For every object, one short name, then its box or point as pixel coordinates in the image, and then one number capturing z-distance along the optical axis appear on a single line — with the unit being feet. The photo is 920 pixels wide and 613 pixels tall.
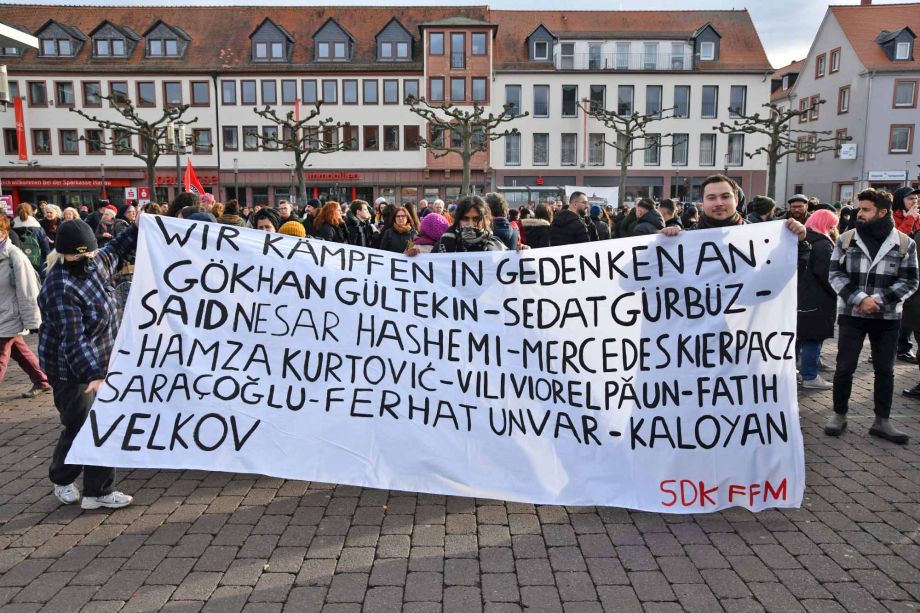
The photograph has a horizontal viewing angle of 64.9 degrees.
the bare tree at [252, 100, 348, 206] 147.39
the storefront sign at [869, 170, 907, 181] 143.02
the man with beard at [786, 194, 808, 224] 29.45
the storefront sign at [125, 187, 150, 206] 89.04
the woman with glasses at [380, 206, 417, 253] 28.22
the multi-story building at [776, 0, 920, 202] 144.15
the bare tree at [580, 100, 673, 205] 140.23
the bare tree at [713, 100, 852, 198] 112.27
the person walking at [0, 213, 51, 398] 23.12
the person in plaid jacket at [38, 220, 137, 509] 14.53
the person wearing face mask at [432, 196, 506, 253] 17.75
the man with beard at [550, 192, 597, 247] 31.42
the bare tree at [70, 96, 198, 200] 100.37
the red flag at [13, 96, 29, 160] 147.08
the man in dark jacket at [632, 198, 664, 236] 28.48
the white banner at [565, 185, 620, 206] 124.36
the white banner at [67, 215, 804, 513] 14.57
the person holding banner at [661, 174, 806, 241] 17.01
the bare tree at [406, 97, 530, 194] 139.74
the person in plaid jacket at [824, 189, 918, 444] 18.76
